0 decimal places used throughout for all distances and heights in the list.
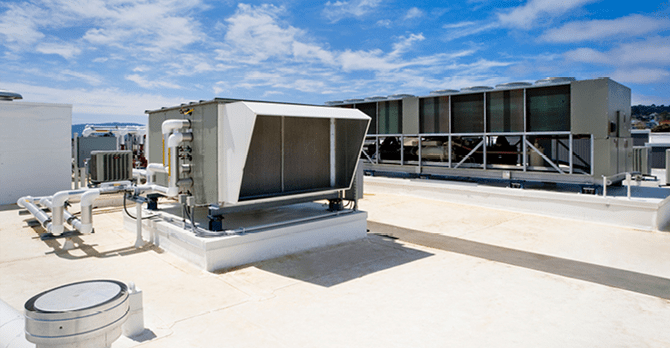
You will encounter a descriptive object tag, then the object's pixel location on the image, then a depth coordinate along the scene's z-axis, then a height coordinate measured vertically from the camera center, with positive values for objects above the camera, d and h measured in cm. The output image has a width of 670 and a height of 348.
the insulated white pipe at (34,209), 740 -86
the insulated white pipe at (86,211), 689 -78
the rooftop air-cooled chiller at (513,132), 1073 +90
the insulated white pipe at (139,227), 723 -110
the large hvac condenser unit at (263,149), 606 +24
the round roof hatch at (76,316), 250 -93
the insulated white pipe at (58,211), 692 -78
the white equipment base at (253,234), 609 -116
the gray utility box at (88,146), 1431 +66
